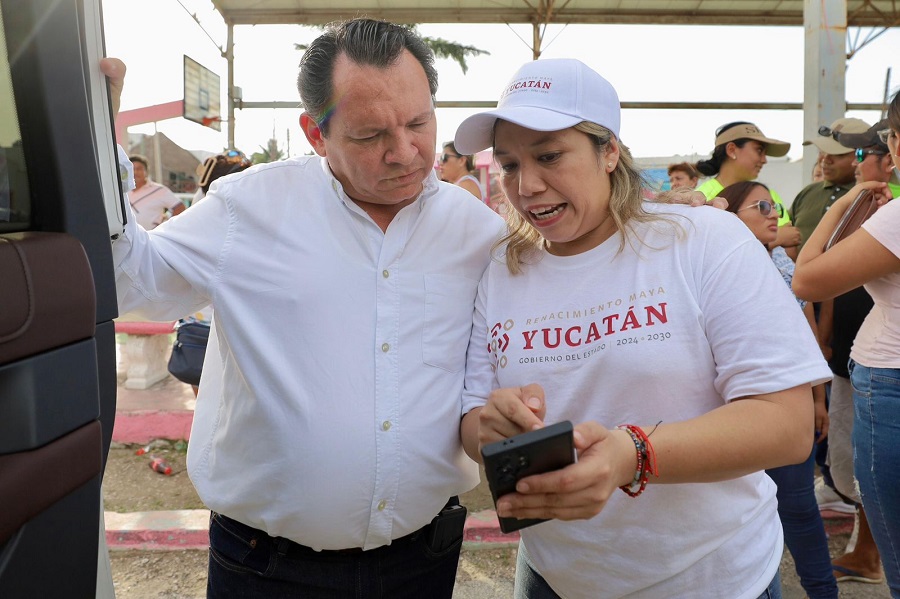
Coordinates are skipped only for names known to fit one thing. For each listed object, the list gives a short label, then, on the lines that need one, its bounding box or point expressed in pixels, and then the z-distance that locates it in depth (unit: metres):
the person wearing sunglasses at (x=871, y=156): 3.06
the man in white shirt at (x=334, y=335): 1.60
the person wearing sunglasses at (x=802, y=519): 2.78
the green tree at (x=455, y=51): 25.16
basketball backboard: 12.02
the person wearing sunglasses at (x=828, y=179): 3.98
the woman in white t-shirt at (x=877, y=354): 1.99
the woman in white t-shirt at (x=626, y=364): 1.27
